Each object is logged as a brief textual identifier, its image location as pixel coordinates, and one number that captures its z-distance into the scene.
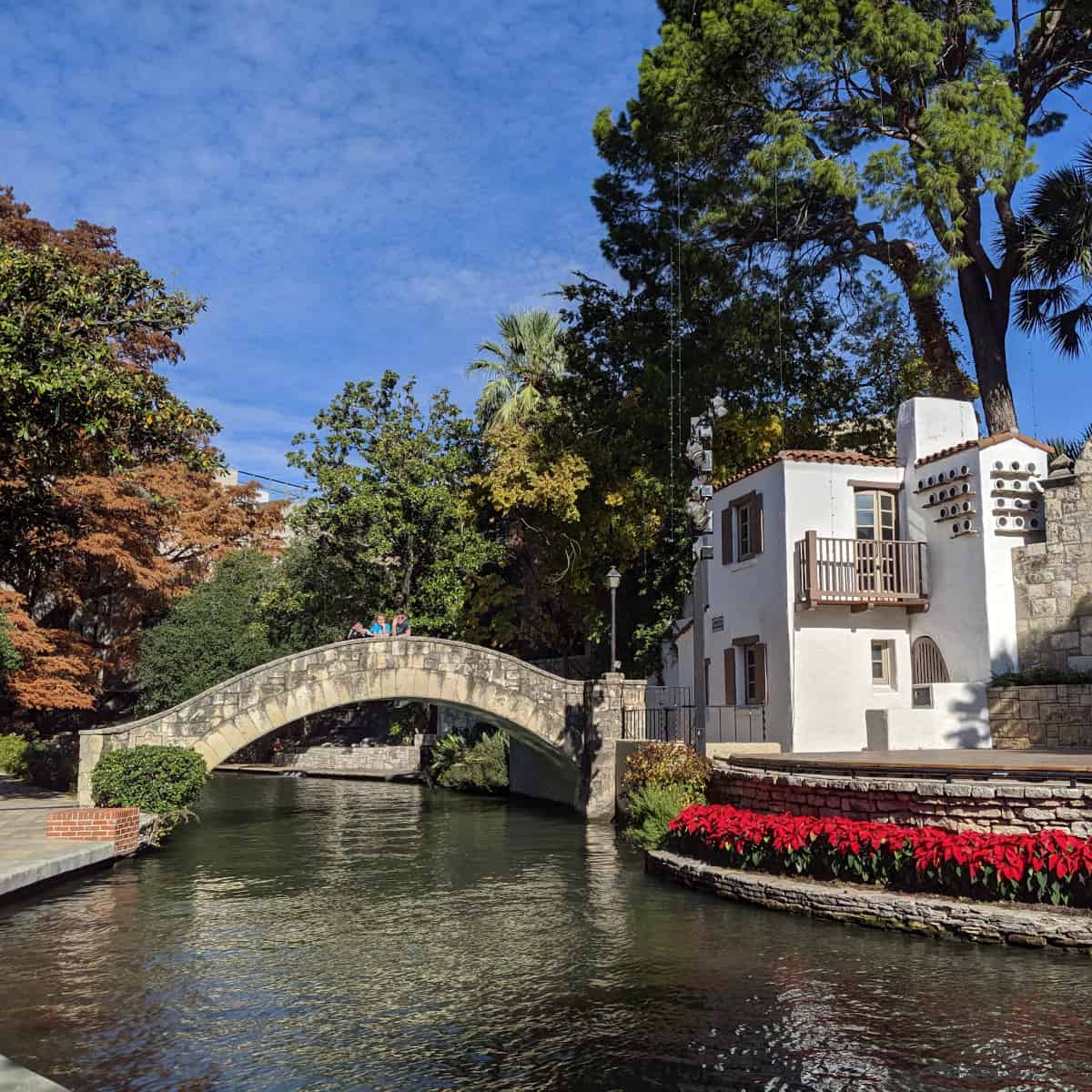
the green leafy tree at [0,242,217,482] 14.24
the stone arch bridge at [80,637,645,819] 23.94
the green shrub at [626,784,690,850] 18.39
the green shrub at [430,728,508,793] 35.19
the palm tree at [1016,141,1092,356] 24.58
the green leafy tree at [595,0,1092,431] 24.77
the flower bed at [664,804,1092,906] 12.09
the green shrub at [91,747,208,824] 20.27
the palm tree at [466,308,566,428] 37.88
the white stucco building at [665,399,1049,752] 22.09
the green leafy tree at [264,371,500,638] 34.34
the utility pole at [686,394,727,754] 17.83
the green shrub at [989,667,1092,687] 20.73
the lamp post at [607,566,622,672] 27.05
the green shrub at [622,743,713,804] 18.73
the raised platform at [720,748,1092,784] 12.97
